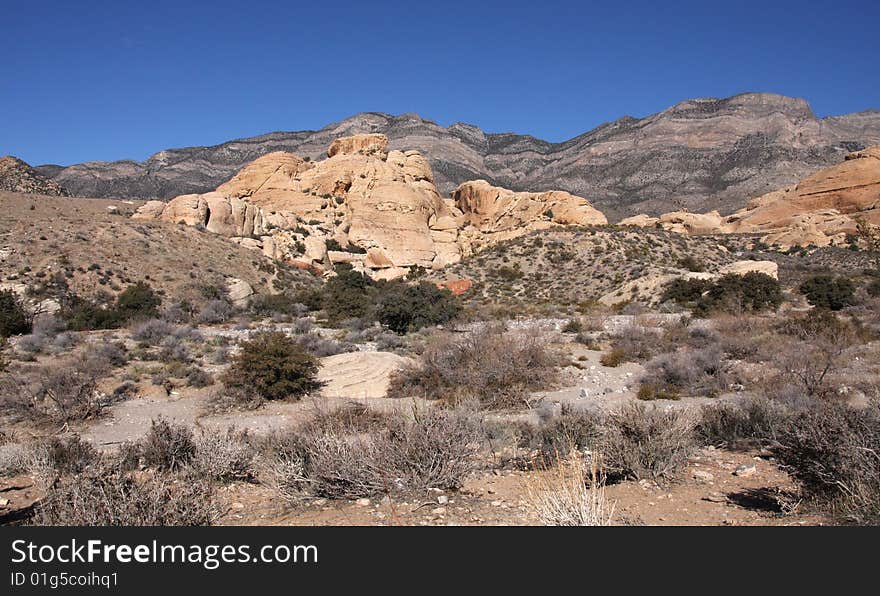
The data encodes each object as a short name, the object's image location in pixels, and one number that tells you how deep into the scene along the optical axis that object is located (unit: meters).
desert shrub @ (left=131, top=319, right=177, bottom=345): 17.28
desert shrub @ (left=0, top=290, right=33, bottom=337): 18.41
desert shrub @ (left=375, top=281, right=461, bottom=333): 21.05
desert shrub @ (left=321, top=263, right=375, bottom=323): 24.09
